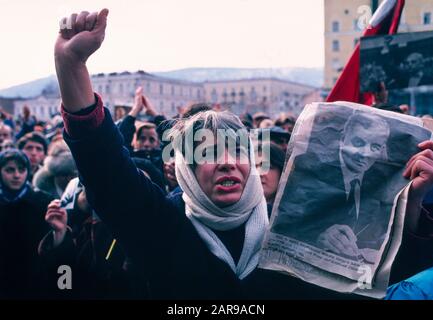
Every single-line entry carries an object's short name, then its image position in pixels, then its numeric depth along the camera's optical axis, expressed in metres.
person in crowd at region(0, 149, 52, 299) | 3.63
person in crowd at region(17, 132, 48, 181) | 5.76
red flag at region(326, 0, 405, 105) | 2.94
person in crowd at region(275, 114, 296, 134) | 6.79
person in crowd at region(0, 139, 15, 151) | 6.30
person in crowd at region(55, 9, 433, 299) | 1.70
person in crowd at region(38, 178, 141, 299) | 2.96
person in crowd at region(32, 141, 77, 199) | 4.55
